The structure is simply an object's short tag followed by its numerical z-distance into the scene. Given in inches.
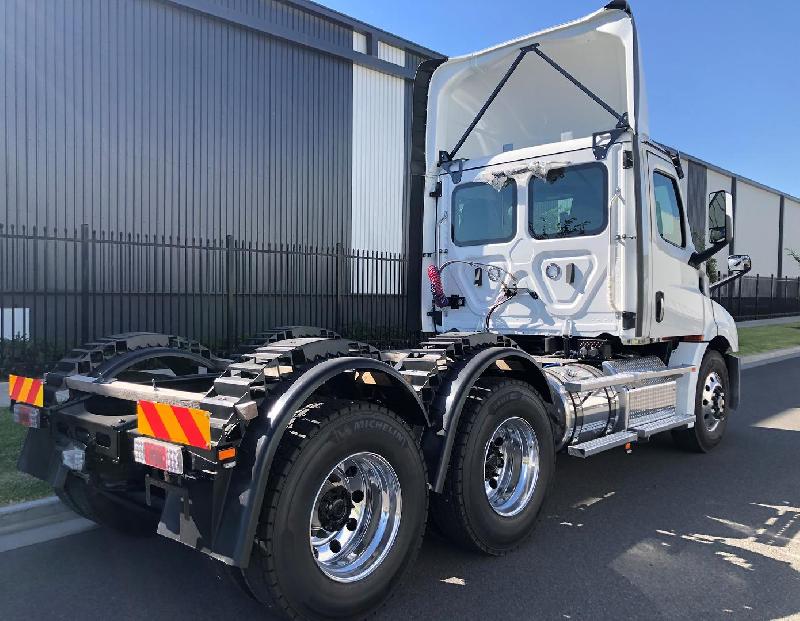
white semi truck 110.5
